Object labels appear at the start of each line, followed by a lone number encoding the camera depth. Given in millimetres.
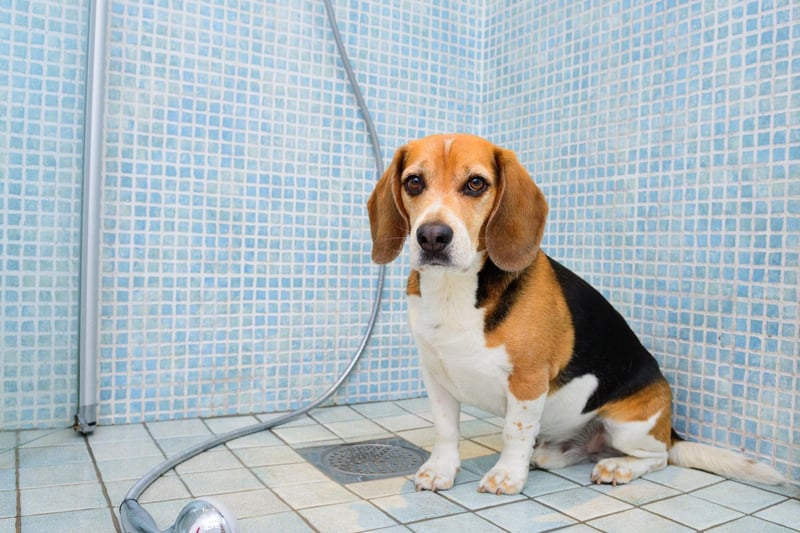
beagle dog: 1513
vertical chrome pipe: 1928
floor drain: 1720
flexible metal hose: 1223
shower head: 1049
